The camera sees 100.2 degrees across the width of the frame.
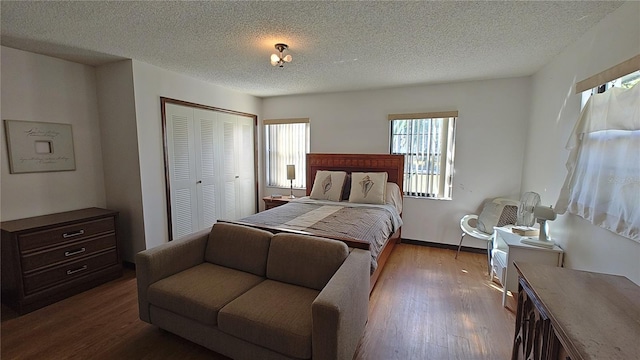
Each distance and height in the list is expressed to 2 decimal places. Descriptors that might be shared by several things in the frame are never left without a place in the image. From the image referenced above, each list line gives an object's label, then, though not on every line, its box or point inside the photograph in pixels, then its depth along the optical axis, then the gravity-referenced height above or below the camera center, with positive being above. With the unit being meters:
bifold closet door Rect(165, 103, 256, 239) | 3.43 -0.18
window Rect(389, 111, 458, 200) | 3.72 +0.09
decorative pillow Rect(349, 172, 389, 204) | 3.53 -0.44
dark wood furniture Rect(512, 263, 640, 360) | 0.87 -0.60
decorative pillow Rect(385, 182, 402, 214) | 3.61 -0.56
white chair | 3.20 -0.76
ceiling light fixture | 2.33 +0.85
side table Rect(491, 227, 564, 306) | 2.24 -0.85
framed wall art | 2.51 +0.07
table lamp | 4.44 -0.28
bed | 2.41 -0.65
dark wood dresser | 2.26 -0.94
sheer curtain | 1.49 -0.05
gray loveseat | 1.41 -0.90
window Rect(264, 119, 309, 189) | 4.69 +0.11
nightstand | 4.12 -0.72
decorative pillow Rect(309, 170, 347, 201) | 3.78 -0.44
